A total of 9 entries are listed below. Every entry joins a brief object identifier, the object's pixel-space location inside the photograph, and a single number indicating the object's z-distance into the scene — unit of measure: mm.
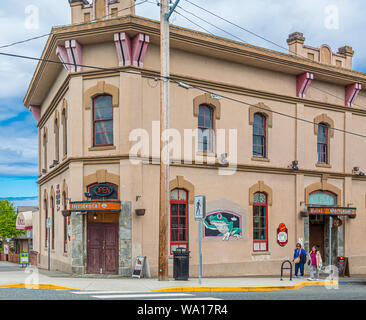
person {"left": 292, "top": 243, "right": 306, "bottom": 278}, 20703
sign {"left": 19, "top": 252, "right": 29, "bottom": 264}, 33881
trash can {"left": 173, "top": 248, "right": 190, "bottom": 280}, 17562
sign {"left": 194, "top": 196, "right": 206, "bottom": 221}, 16016
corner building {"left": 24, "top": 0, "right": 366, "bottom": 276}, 19906
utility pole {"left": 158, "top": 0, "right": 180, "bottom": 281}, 17031
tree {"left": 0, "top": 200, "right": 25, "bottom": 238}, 77562
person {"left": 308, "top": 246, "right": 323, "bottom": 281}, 20219
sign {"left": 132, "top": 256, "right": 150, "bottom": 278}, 18930
